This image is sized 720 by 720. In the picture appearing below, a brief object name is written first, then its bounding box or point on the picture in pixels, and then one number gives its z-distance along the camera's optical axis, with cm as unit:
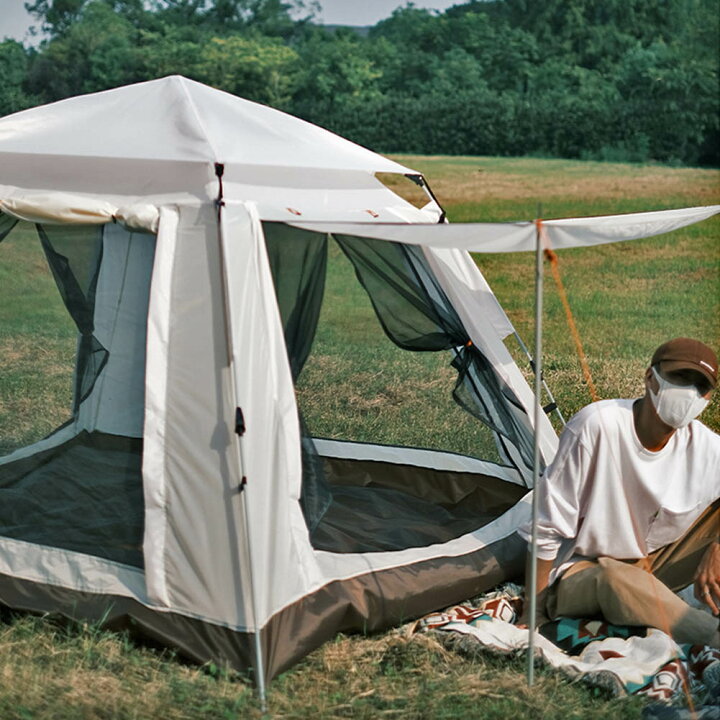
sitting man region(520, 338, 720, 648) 306
